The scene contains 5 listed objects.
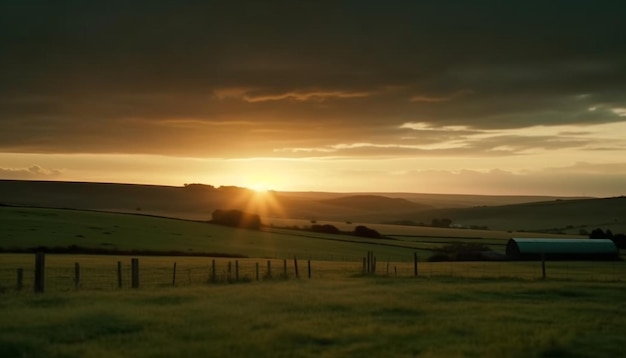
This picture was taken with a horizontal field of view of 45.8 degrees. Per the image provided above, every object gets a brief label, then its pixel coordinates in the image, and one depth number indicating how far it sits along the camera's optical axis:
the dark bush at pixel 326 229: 118.64
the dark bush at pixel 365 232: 116.22
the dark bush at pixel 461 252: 80.25
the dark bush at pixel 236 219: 114.75
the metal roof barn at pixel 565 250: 76.56
